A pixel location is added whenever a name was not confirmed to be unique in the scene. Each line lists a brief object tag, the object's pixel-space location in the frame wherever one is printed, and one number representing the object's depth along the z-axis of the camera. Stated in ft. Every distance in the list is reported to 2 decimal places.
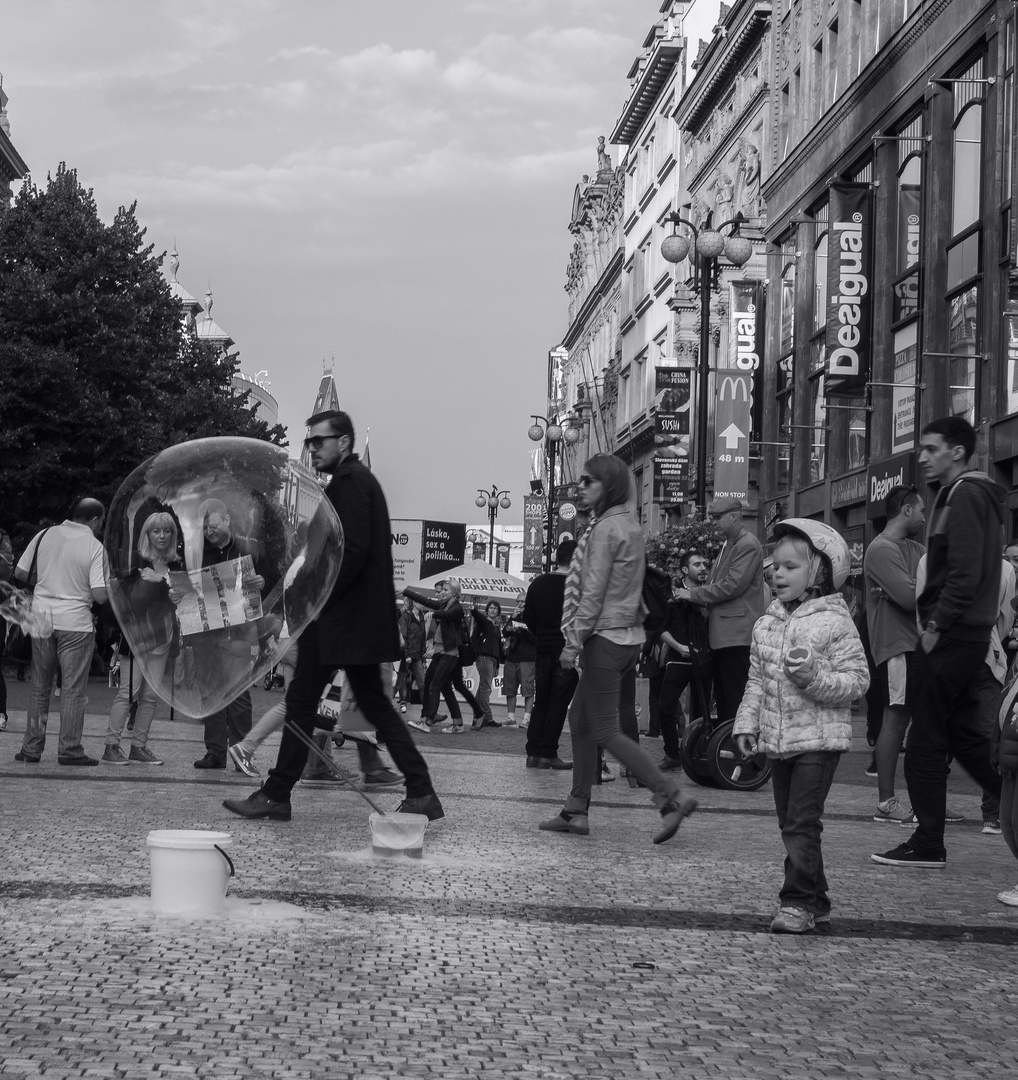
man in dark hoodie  24.34
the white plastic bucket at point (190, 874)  18.28
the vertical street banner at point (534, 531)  272.51
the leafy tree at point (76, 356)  123.65
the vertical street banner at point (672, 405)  128.26
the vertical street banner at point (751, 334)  135.33
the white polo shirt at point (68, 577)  38.06
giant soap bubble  24.57
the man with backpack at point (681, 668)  41.68
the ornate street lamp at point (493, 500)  225.56
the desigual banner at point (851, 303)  100.63
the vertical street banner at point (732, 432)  115.55
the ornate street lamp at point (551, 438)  191.41
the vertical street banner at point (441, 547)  148.46
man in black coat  26.86
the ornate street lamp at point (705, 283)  79.00
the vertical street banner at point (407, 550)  137.90
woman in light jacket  27.61
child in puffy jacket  19.81
